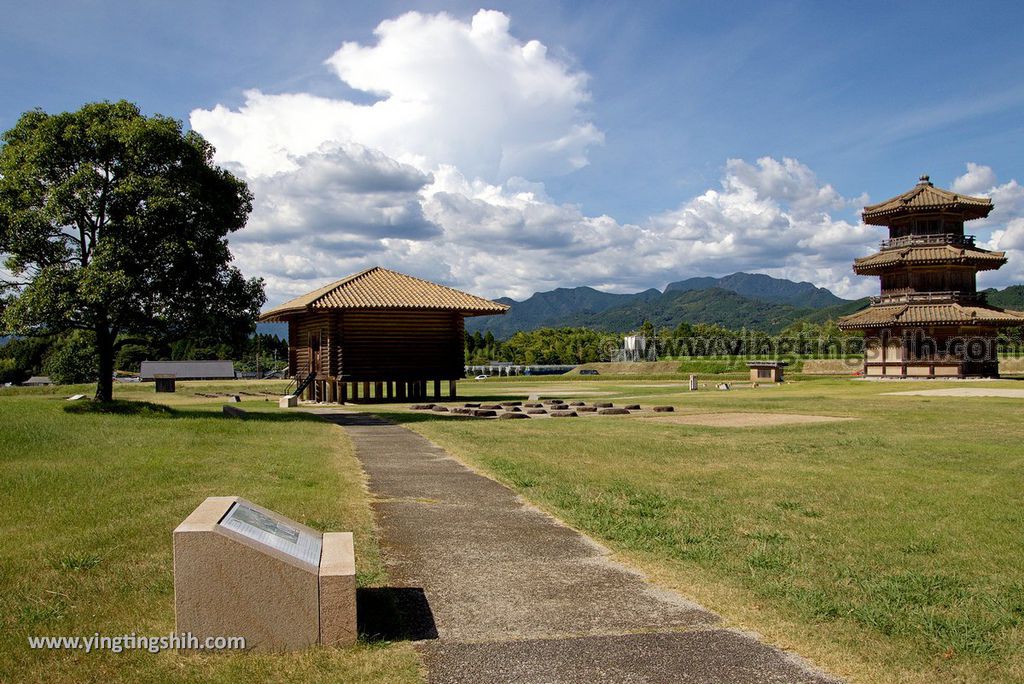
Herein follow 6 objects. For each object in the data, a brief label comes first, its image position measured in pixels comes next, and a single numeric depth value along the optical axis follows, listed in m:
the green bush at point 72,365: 85.31
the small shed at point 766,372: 51.94
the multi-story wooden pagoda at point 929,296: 49.19
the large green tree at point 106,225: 20.72
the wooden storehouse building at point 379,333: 33.19
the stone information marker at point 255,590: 4.91
